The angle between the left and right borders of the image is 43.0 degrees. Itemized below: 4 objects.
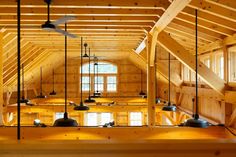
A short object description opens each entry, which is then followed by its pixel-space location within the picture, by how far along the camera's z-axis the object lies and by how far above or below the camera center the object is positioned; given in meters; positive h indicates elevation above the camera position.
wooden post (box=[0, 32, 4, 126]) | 7.21 -0.13
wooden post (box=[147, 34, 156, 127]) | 7.30 -0.04
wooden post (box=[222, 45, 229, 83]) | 7.31 +0.53
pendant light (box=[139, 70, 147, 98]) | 16.83 +0.19
